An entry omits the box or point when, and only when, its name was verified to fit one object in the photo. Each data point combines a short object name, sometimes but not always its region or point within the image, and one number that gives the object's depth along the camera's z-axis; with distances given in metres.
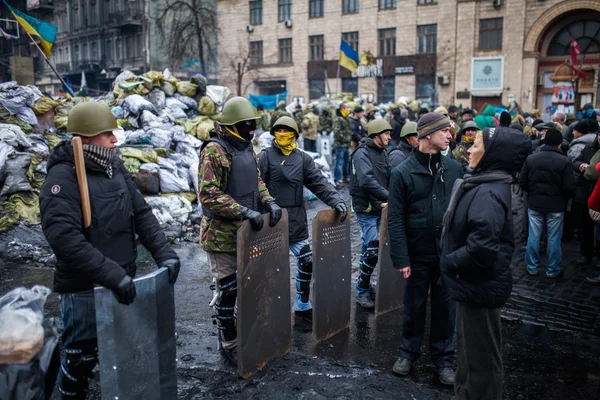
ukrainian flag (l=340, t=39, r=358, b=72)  20.91
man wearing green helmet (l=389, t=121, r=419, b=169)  5.85
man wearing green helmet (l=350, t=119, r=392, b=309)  5.43
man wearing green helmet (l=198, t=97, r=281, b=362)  4.03
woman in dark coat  3.08
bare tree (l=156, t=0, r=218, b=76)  36.12
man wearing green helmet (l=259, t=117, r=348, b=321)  4.94
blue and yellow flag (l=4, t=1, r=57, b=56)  13.11
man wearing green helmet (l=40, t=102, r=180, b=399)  2.75
